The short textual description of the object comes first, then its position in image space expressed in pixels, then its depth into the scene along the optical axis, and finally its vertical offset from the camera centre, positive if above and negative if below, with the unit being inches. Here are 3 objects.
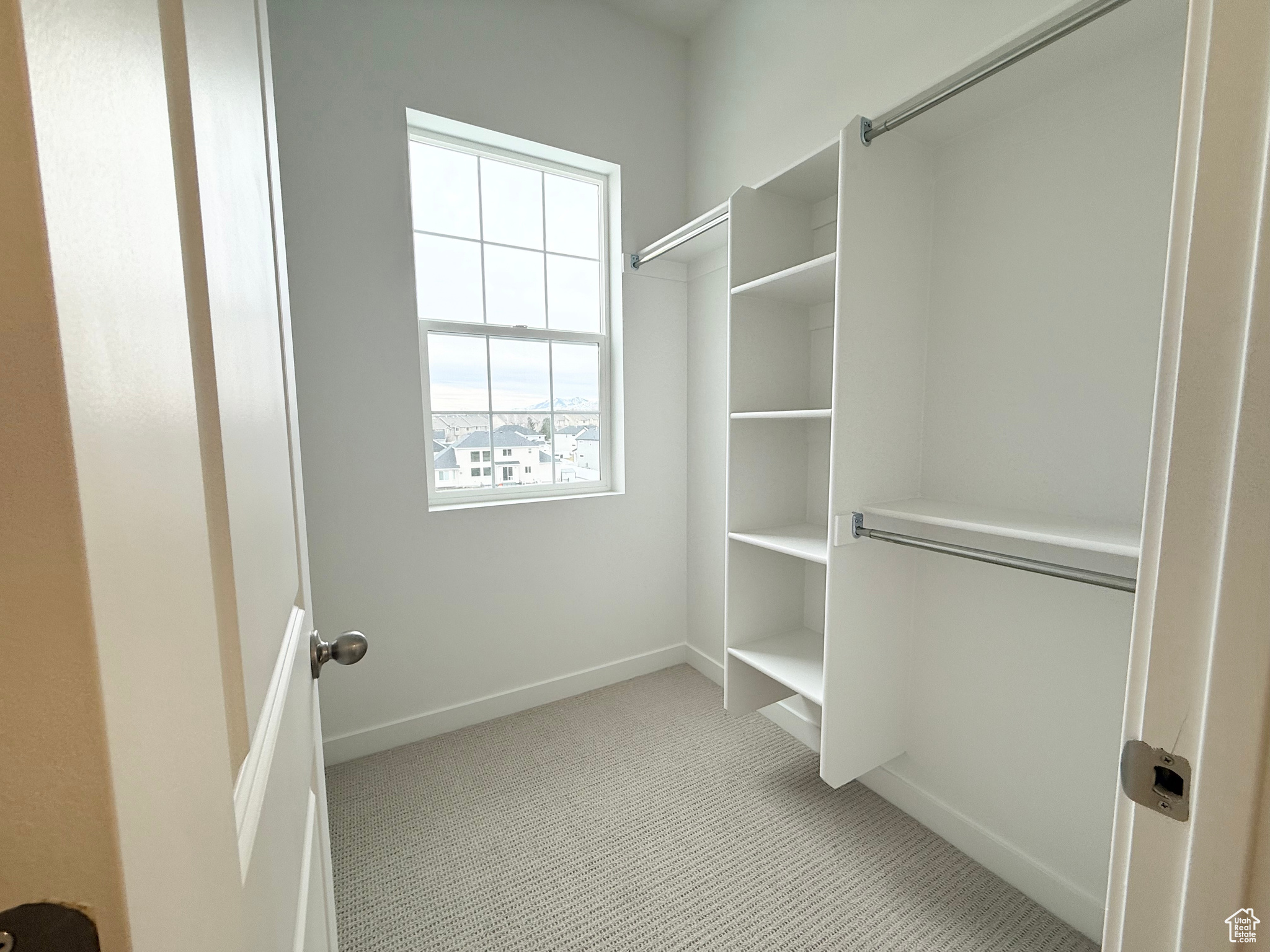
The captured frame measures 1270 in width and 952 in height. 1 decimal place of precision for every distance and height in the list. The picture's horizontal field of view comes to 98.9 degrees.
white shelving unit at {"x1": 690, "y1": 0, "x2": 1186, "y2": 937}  49.8 +0.5
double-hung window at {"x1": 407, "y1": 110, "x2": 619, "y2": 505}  89.6 +20.6
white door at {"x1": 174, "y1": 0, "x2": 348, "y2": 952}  14.2 -1.0
